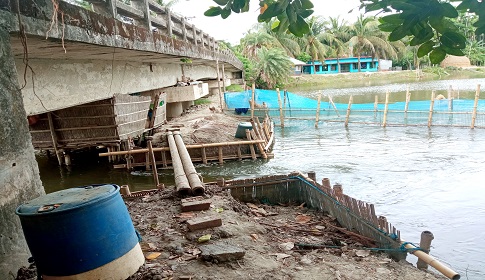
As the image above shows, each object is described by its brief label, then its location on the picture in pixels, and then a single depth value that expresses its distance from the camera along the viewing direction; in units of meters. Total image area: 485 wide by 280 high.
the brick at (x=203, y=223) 4.92
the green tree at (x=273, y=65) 36.44
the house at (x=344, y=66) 54.53
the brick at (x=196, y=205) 5.74
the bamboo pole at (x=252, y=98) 21.62
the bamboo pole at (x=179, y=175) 6.34
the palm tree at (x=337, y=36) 51.38
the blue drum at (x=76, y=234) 2.97
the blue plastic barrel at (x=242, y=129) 15.25
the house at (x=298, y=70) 52.31
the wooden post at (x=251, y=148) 14.70
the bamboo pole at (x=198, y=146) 12.86
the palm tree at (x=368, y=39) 48.91
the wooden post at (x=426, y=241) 4.79
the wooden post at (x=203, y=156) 14.24
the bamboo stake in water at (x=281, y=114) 21.63
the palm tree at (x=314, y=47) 48.53
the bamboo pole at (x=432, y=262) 4.11
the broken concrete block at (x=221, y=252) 4.16
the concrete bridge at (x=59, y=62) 3.33
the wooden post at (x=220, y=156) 14.38
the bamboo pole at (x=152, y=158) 8.79
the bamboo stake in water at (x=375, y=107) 20.24
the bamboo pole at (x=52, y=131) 11.00
